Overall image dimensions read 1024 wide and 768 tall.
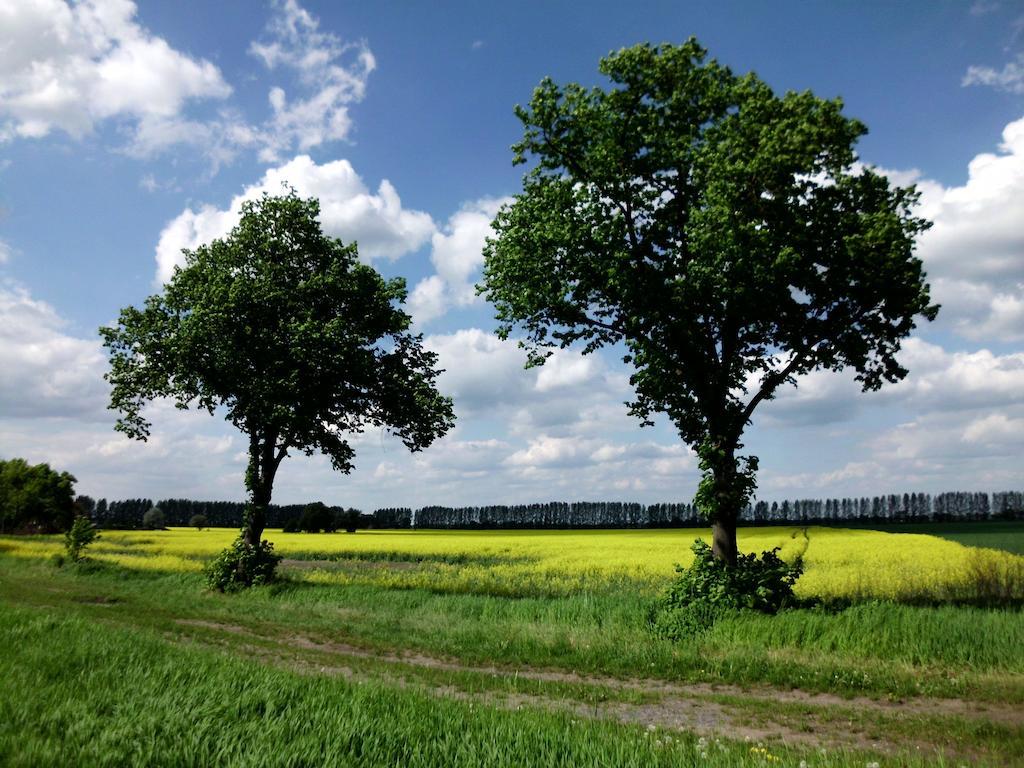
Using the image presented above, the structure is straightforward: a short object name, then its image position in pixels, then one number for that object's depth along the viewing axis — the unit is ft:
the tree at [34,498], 279.49
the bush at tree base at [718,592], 54.75
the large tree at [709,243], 56.34
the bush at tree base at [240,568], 90.07
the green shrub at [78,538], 116.37
